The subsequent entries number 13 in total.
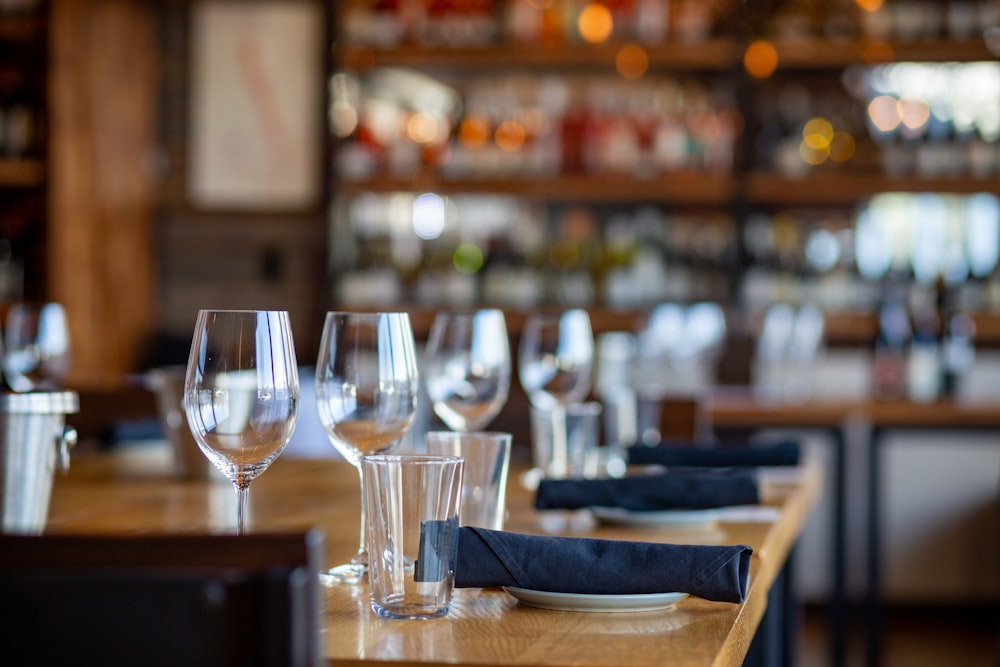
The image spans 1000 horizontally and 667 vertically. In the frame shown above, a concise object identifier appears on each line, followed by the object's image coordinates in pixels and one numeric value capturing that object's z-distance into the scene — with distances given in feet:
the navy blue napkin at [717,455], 8.23
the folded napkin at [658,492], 7.19
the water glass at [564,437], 8.45
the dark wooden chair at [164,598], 4.50
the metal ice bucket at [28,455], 6.41
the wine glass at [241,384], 5.95
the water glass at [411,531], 5.76
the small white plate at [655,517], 7.28
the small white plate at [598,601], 5.90
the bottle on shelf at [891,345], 19.94
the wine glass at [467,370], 7.84
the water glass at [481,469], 6.65
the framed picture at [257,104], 22.96
